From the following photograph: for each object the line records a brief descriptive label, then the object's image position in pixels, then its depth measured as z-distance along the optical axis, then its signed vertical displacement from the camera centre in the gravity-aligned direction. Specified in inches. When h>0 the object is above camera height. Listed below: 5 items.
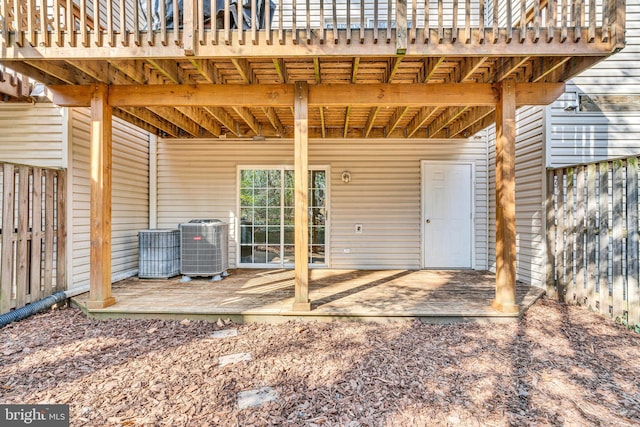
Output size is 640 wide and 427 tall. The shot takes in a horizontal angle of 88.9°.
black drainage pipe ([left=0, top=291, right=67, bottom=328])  130.3 -40.3
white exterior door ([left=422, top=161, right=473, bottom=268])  234.5 +0.8
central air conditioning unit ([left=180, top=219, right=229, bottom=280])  194.5 -20.3
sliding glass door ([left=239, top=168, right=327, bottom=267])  237.3 -0.6
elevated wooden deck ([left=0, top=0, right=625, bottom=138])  110.3 +59.3
